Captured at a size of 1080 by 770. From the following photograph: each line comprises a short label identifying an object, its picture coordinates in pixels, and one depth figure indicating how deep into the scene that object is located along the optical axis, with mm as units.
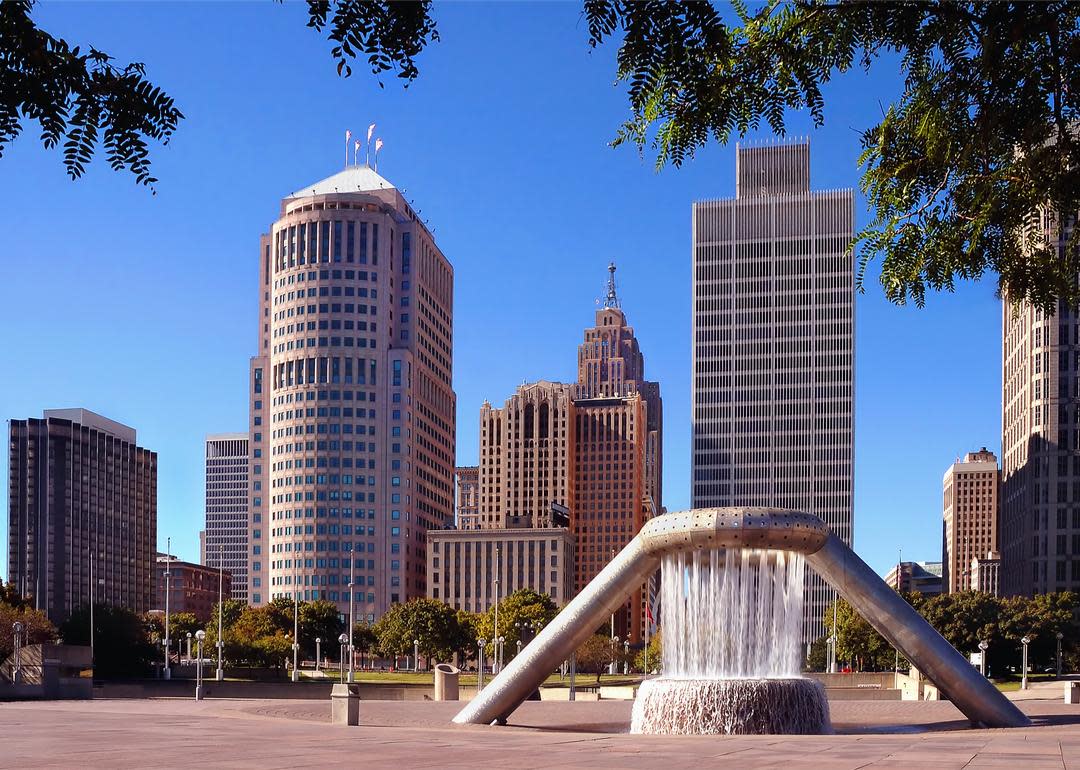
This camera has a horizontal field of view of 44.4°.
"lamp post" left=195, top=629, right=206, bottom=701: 60216
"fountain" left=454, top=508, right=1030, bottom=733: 36000
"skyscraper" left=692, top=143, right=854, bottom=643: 190875
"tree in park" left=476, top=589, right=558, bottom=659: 143750
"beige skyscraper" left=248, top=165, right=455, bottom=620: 194625
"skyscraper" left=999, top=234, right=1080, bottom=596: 149375
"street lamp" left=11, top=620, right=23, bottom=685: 63738
